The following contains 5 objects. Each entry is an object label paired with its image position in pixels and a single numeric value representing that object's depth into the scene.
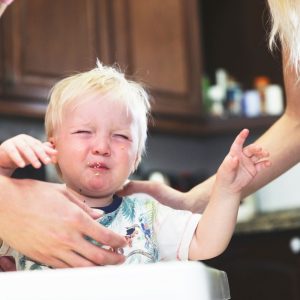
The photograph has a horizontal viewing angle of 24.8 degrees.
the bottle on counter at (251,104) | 3.58
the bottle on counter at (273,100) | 3.57
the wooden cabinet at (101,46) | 2.84
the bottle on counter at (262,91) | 3.61
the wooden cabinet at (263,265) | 2.90
